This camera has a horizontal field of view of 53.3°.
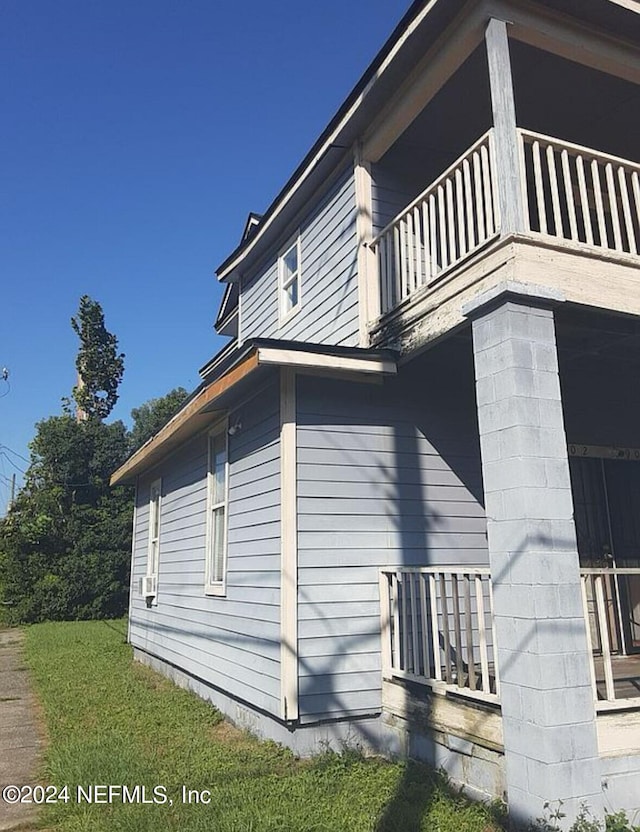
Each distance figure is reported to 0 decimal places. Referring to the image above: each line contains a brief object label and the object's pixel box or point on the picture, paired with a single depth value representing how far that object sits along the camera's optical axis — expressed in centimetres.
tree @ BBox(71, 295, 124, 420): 2417
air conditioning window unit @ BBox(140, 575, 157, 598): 1027
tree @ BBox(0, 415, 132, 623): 1791
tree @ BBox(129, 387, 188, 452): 3027
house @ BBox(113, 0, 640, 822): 368
